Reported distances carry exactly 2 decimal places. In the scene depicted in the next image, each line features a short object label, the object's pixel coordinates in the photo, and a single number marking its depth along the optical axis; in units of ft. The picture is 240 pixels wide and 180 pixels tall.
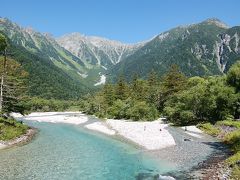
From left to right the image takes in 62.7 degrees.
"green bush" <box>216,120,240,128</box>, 123.89
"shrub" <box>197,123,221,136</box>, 121.75
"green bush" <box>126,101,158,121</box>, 192.89
